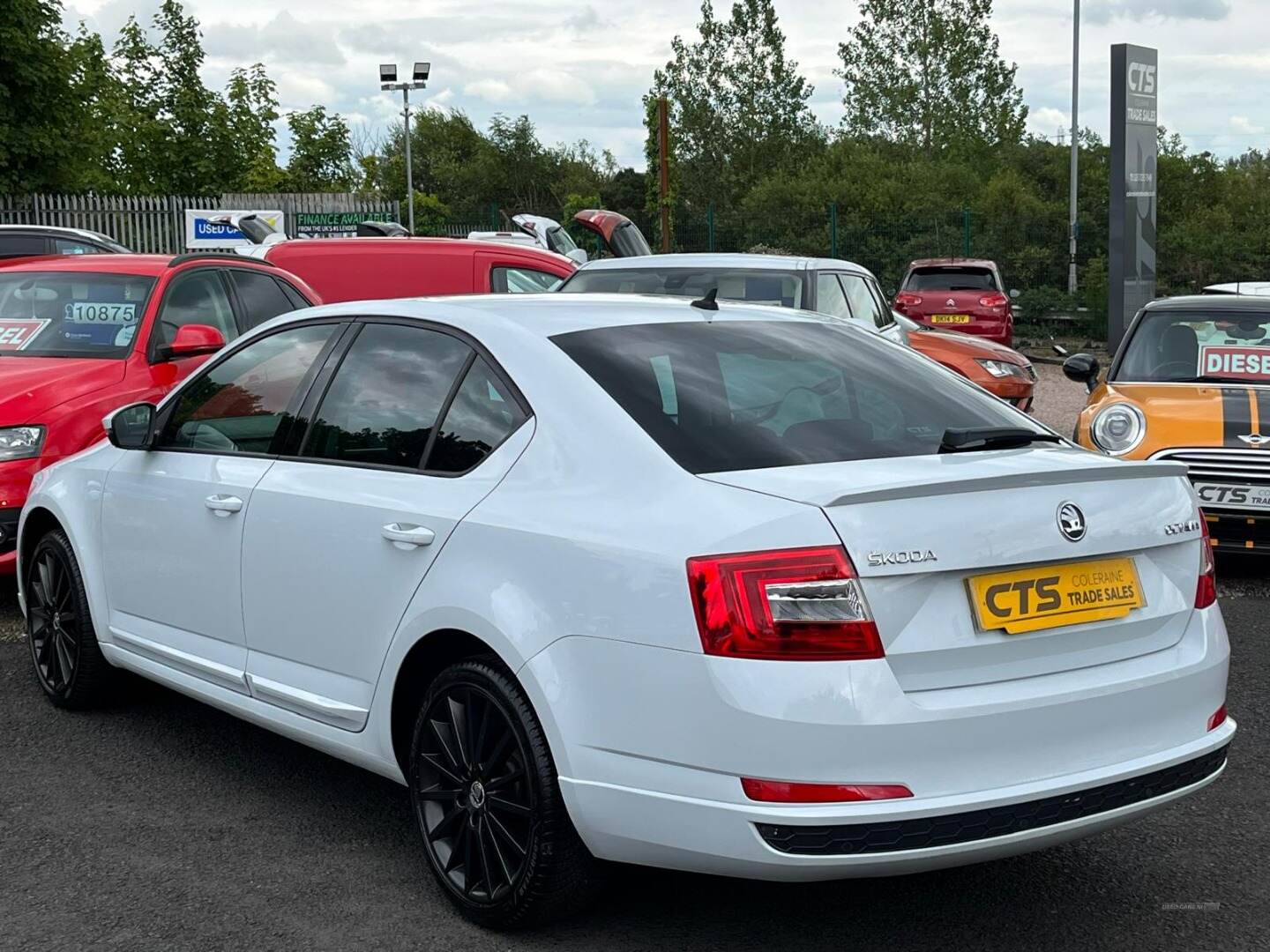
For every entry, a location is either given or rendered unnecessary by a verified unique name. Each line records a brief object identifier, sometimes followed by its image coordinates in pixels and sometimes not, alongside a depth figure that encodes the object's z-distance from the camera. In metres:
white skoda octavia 3.14
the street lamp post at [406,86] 38.28
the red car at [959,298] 22.23
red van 12.65
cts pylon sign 19.61
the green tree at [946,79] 70.94
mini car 8.00
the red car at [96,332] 7.18
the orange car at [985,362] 13.35
